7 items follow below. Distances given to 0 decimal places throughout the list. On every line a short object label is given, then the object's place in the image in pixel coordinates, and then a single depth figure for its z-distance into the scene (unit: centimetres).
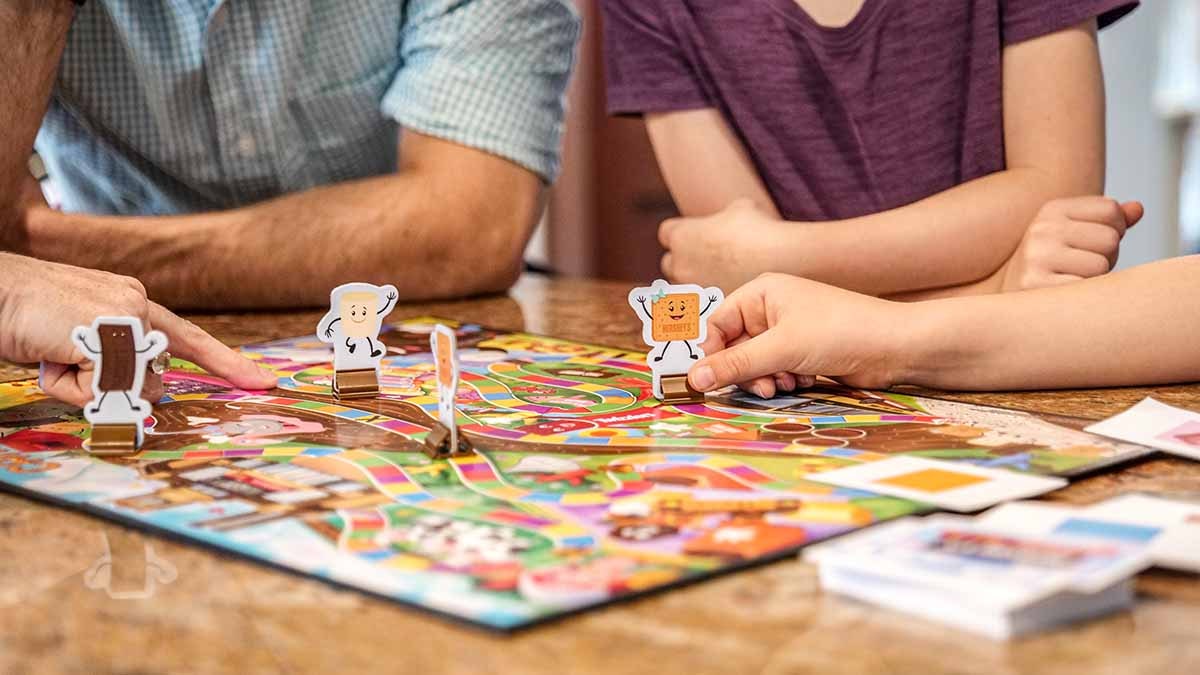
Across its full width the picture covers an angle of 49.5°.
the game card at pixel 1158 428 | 90
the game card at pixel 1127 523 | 66
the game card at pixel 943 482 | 77
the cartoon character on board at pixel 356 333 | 111
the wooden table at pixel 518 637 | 57
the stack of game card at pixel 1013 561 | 59
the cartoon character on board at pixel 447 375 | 88
